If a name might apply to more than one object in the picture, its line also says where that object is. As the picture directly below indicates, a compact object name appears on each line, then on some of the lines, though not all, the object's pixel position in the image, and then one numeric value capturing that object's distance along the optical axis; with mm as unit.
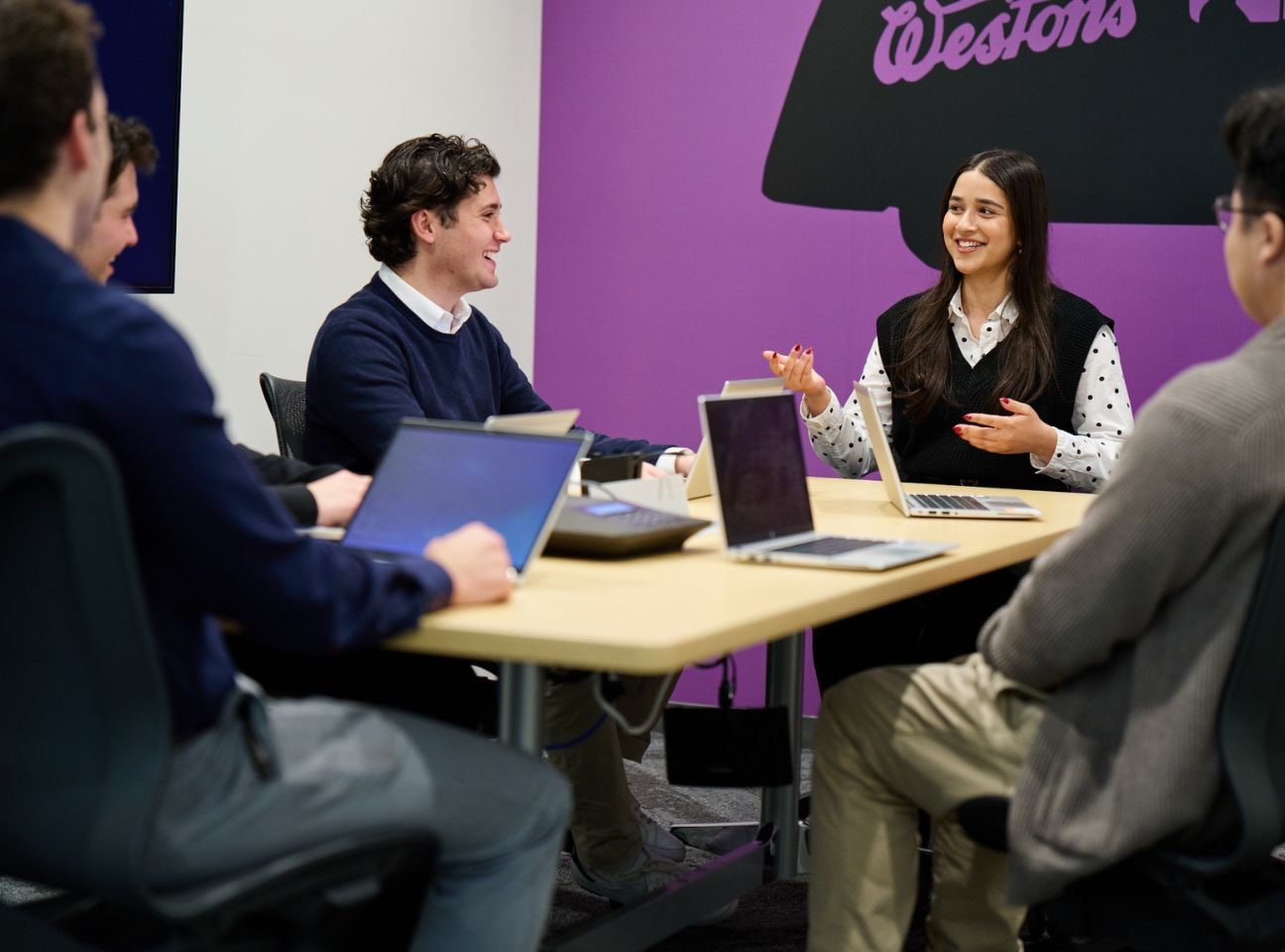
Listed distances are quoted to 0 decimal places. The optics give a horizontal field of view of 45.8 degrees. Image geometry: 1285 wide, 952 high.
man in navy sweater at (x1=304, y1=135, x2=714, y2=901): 2885
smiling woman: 3503
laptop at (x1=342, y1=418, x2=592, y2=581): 1844
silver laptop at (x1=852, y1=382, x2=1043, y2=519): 2732
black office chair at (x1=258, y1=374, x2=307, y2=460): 3084
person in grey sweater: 1560
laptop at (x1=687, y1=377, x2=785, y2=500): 2656
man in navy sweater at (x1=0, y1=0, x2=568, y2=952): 1347
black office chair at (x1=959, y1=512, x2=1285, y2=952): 1587
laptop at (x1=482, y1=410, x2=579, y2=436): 2078
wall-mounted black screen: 3252
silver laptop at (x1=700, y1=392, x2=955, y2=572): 2078
